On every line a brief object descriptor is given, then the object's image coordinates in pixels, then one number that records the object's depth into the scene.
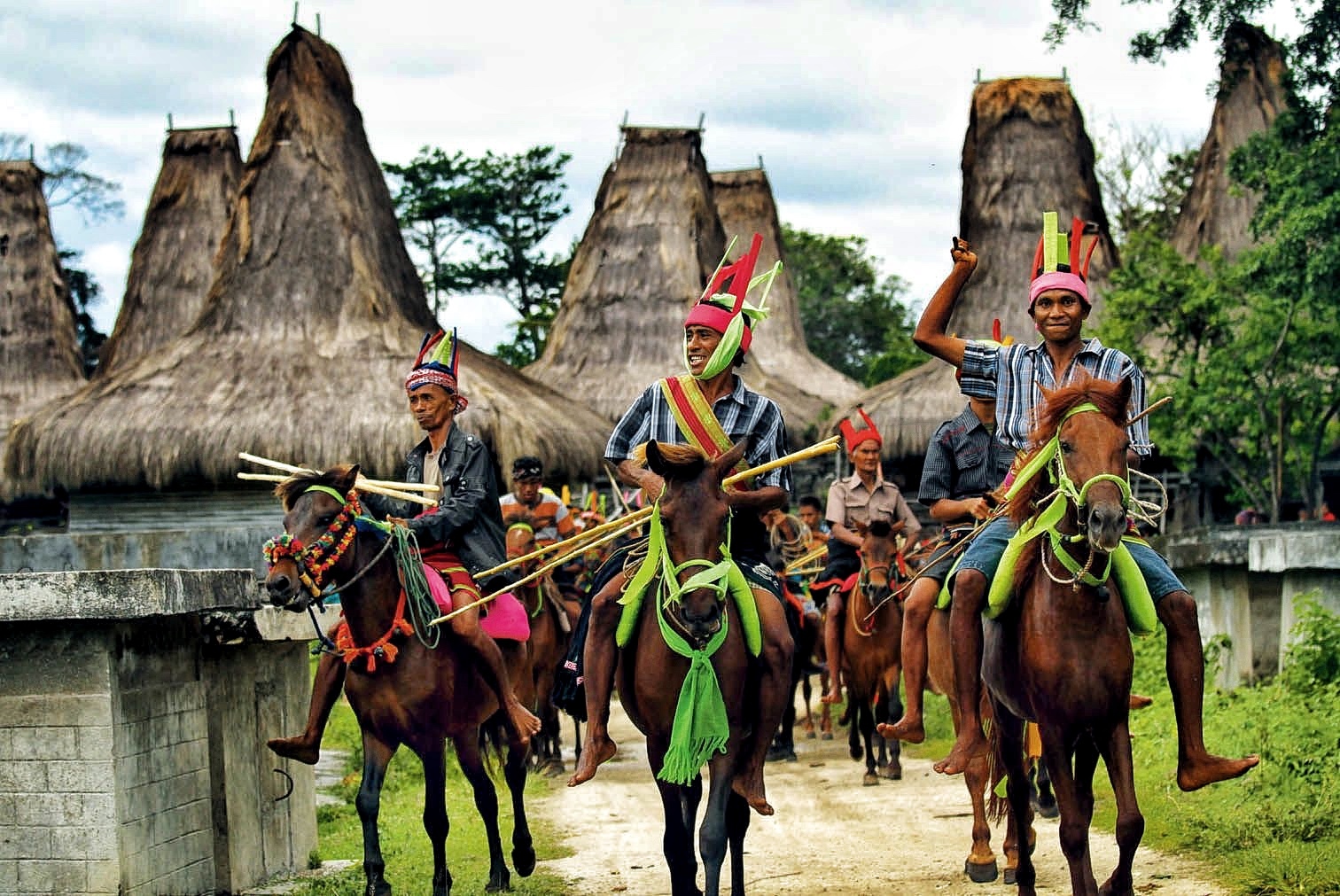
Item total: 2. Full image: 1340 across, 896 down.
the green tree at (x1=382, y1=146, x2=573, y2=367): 40.62
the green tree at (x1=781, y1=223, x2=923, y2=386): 53.47
